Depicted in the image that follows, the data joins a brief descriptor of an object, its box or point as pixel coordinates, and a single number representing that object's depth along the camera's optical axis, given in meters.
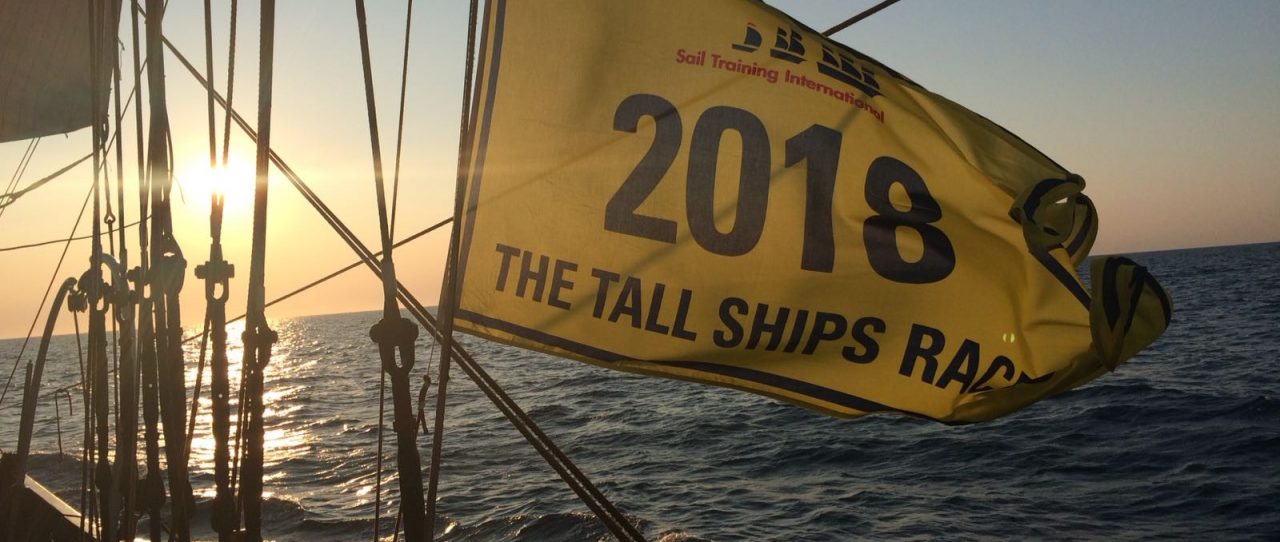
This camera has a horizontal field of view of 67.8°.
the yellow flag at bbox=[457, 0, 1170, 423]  3.96
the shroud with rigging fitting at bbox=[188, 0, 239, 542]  3.83
